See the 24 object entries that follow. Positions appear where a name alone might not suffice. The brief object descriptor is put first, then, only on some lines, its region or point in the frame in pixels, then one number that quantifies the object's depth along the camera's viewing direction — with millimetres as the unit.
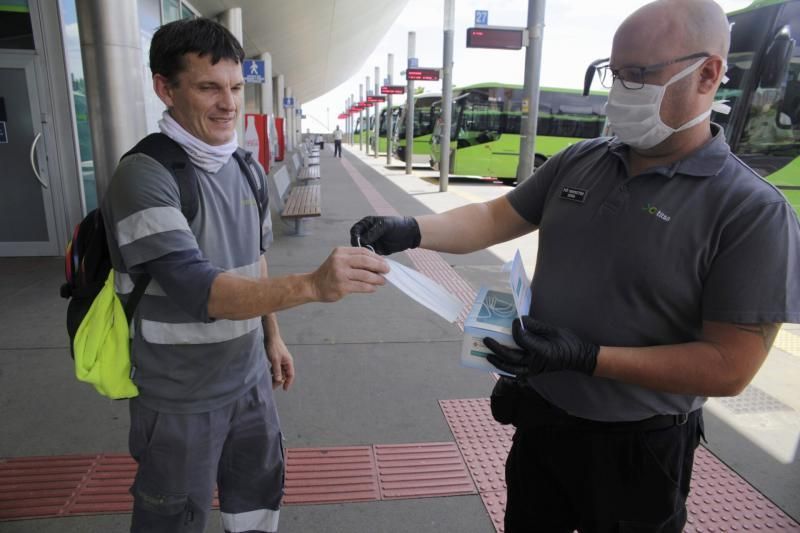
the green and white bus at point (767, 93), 6414
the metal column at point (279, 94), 27812
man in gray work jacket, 1438
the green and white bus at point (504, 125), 16656
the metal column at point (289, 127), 32588
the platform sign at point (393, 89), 24016
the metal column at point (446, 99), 13742
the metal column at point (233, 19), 12289
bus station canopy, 15188
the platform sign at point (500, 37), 8305
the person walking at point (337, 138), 29505
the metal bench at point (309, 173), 13676
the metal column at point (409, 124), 18078
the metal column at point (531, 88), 8133
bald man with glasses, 1259
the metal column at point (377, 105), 31797
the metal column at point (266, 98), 17594
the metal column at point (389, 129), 24084
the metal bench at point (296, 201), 7758
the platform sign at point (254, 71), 11660
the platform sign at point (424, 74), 16391
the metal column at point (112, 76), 4473
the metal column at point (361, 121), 45825
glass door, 5988
